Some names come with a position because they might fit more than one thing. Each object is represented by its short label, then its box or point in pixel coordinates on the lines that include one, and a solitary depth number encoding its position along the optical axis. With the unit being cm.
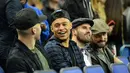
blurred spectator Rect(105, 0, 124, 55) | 968
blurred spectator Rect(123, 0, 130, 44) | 1016
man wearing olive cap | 731
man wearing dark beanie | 654
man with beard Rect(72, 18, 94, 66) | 729
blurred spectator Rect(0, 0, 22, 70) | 683
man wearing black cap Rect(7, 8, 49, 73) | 578
